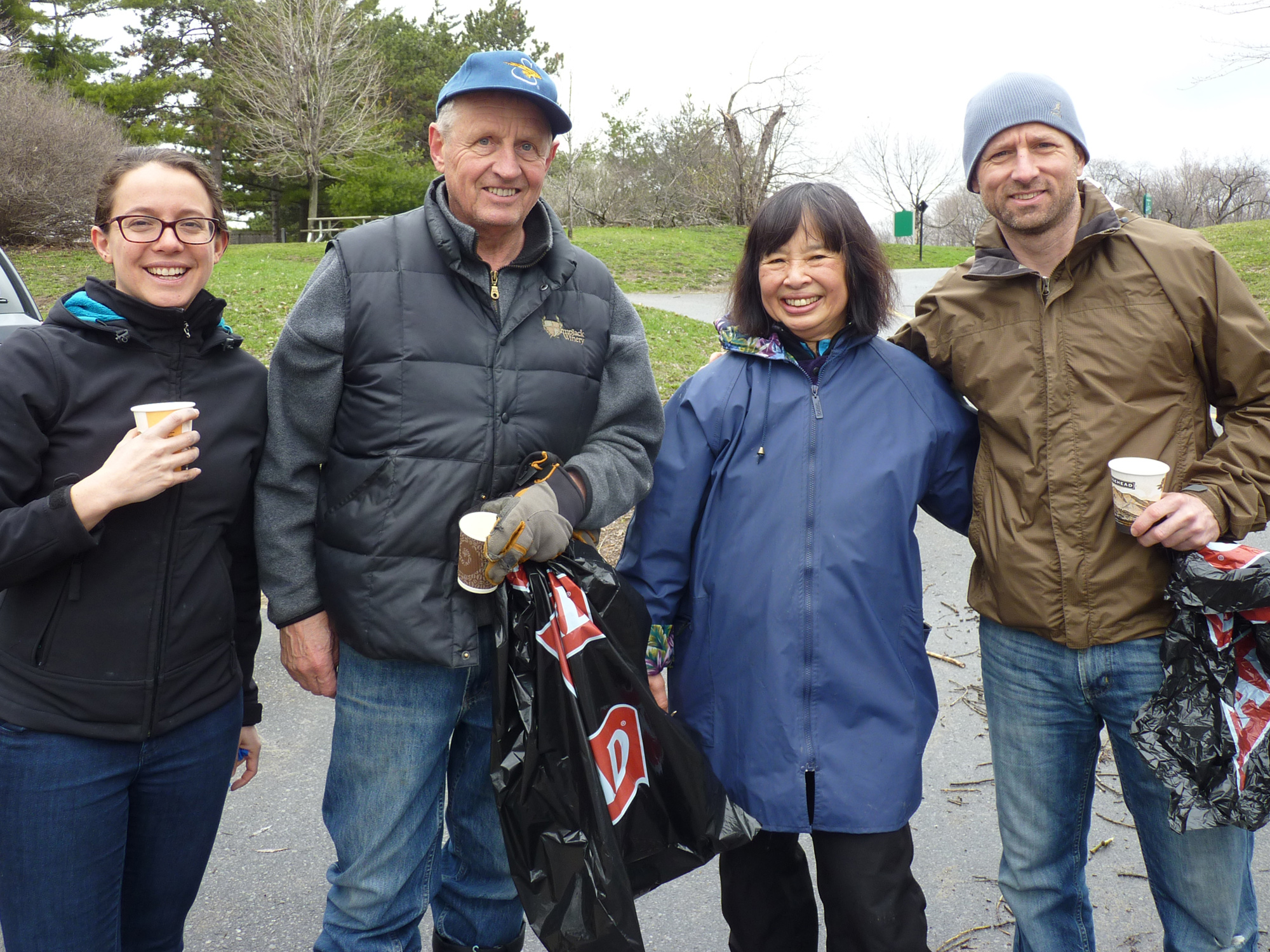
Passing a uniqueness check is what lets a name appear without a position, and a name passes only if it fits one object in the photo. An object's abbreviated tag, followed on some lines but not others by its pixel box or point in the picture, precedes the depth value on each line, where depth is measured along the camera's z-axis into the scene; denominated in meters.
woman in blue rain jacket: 2.18
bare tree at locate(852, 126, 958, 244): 43.00
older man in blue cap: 2.09
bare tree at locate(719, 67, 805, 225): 28.73
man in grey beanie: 2.13
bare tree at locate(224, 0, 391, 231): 28.25
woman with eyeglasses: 1.81
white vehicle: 6.30
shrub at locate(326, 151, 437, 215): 31.16
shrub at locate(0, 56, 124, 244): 18.55
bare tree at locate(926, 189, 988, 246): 51.88
